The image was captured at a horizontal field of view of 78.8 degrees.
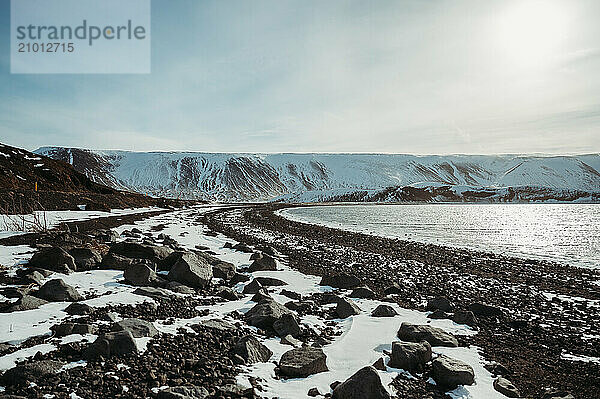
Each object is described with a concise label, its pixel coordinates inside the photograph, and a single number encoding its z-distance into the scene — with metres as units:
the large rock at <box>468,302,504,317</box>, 10.72
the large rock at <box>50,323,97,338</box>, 6.63
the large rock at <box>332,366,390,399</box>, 5.51
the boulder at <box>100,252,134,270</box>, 12.08
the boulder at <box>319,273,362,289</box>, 13.17
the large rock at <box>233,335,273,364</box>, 6.63
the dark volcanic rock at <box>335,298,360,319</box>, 9.95
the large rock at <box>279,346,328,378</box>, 6.36
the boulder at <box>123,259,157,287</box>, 10.66
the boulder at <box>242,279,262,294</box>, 11.45
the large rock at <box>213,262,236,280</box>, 13.30
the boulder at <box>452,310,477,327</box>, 9.84
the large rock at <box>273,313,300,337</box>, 8.06
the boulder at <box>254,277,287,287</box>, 12.78
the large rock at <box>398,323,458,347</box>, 8.19
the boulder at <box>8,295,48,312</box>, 7.61
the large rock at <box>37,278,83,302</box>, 8.47
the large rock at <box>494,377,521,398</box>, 6.32
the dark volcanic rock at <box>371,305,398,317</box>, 10.11
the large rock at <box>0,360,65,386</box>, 5.04
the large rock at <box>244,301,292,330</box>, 8.35
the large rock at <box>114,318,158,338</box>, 6.89
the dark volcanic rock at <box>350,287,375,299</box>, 12.11
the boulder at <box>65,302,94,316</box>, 7.84
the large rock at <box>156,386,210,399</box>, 4.89
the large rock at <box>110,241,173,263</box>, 13.62
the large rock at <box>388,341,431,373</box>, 6.90
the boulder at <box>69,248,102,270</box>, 11.85
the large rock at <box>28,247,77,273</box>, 11.18
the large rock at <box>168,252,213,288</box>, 11.37
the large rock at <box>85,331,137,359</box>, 5.90
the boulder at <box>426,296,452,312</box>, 11.03
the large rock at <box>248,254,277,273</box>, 15.48
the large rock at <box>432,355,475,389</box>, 6.44
